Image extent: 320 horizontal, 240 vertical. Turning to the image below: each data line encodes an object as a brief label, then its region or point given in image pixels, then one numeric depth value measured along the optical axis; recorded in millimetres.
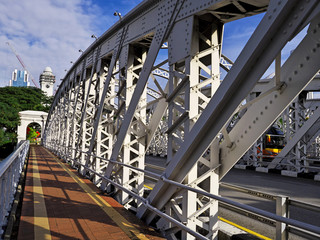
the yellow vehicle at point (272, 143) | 25562
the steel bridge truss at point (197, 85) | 3064
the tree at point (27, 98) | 64825
